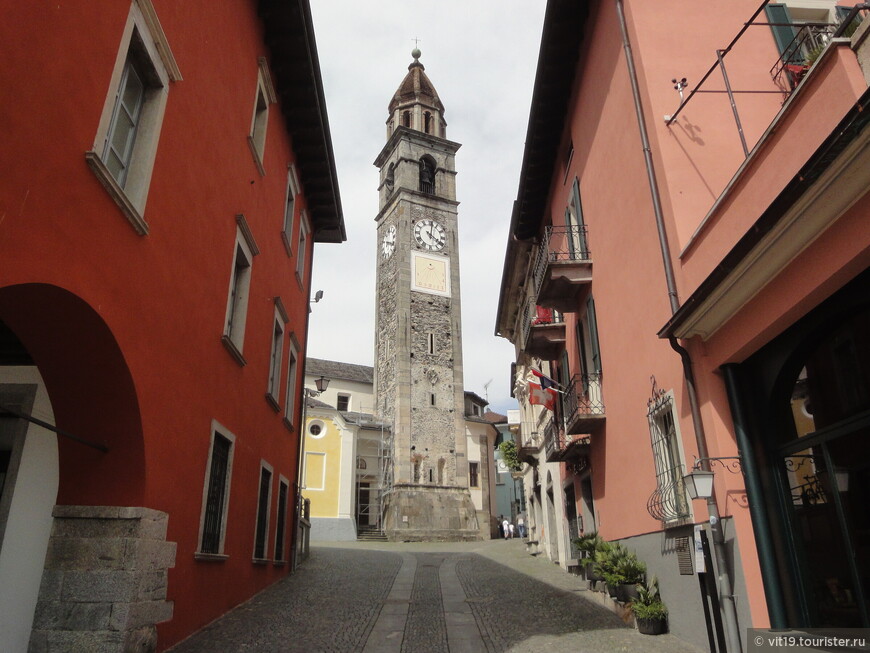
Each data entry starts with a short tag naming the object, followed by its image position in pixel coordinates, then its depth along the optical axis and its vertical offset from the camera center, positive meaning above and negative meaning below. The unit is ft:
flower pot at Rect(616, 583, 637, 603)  26.53 -1.27
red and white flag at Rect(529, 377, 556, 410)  45.80 +11.72
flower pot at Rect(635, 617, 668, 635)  24.26 -2.34
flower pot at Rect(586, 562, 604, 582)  32.74 -0.58
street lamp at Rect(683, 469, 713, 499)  19.42 +2.21
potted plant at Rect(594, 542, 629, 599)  27.50 -0.15
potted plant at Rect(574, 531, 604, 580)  33.50 +0.84
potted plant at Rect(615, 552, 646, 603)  26.84 -0.60
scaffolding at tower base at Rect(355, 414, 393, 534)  120.26 +16.72
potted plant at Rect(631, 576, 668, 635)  24.29 -1.88
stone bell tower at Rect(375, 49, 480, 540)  114.73 +45.56
